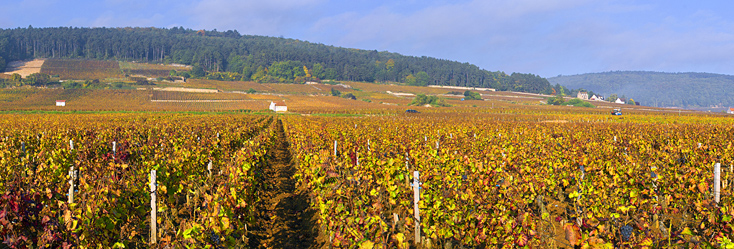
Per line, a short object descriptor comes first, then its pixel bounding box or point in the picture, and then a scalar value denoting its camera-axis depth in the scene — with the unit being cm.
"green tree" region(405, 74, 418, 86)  18354
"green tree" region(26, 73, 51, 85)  10981
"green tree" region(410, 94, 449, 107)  10838
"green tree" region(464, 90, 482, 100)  13525
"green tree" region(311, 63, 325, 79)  18062
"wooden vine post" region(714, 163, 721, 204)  727
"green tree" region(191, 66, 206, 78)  15700
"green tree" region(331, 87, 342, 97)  13208
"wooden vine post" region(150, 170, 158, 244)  636
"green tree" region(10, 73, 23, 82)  11018
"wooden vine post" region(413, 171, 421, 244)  634
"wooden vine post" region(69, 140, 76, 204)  594
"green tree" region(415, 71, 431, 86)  18318
